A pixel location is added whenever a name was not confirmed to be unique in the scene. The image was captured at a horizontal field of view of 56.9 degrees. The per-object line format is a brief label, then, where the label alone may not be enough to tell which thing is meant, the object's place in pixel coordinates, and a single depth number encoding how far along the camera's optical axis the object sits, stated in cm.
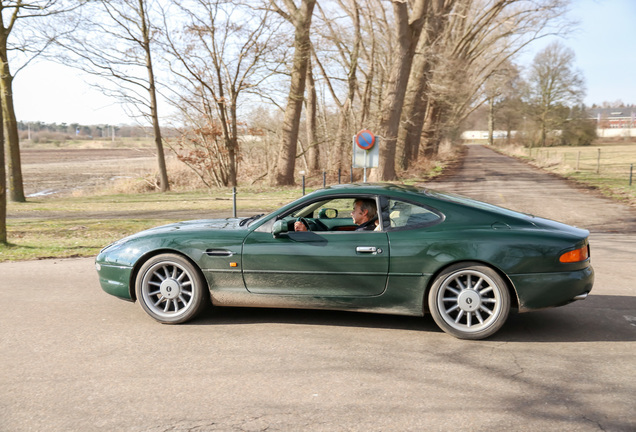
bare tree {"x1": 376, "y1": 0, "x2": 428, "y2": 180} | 2191
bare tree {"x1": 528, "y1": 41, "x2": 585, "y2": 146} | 7006
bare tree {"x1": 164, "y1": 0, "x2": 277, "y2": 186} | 2383
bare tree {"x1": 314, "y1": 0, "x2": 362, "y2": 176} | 2688
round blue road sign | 1397
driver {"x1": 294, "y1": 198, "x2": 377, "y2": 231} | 546
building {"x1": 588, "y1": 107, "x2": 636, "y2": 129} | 12787
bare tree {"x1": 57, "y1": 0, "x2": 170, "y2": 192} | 2364
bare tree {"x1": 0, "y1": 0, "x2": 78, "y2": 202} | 1780
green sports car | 495
